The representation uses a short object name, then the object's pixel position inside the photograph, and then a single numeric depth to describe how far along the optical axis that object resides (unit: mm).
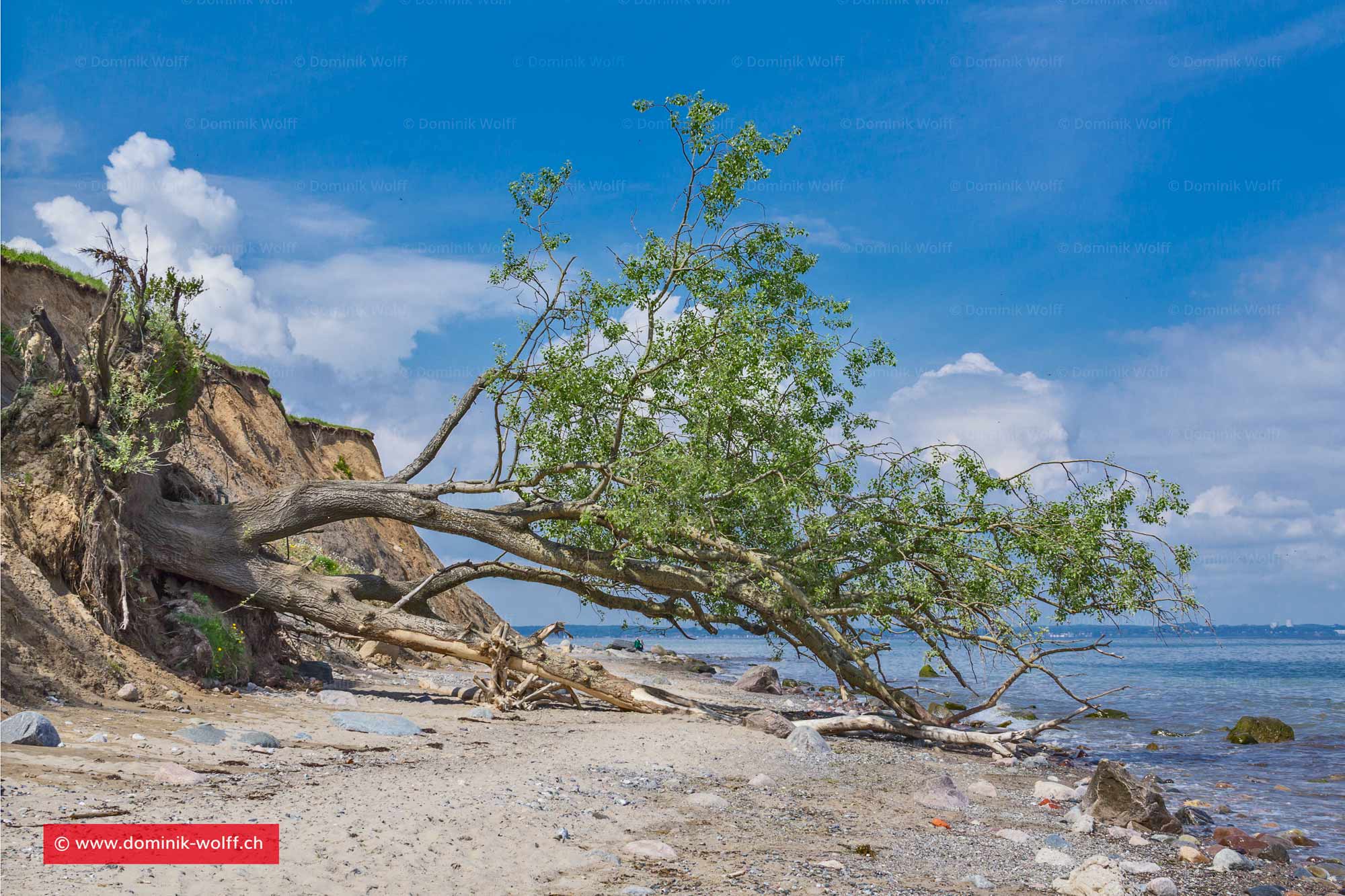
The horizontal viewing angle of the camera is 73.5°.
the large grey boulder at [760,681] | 20344
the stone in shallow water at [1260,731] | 15602
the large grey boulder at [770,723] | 11578
